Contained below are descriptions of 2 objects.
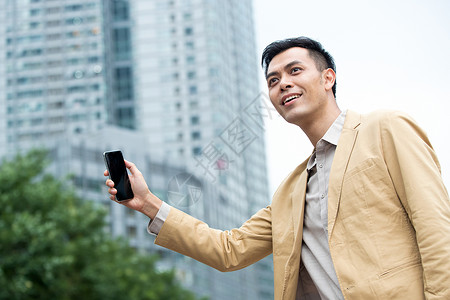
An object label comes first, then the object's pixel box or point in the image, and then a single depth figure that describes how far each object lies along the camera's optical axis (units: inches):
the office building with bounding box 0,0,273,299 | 2529.5
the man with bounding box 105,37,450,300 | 76.8
